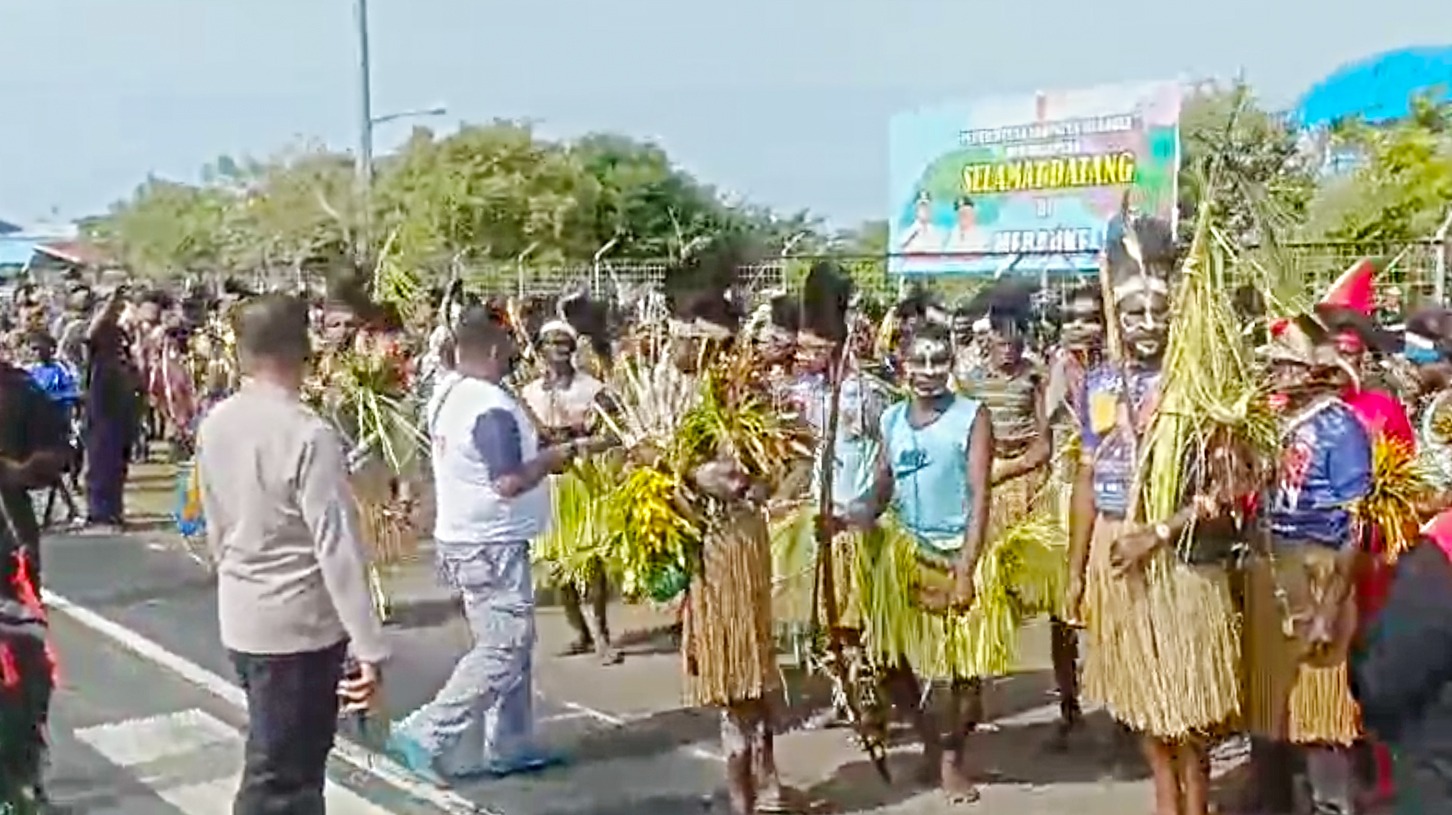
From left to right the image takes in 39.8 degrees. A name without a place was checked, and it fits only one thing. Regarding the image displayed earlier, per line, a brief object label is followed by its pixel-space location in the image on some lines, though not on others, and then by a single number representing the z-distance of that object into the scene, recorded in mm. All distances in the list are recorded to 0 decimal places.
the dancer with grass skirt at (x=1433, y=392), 6816
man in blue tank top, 7227
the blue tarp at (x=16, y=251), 61500
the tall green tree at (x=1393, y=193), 24016
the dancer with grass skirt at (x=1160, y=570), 6008
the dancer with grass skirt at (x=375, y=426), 10086
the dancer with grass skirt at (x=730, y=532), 6730
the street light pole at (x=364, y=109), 30891
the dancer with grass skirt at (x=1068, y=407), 8320
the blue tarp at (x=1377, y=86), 41625
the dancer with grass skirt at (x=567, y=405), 9648
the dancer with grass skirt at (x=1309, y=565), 6234
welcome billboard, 32750
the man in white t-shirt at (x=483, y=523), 7480
